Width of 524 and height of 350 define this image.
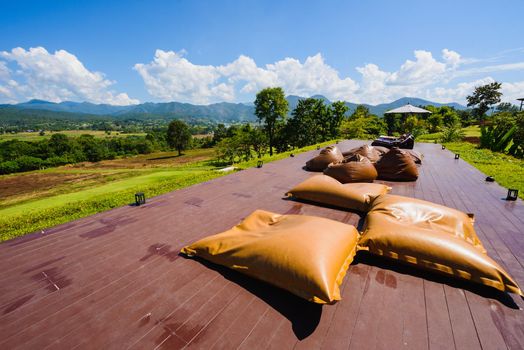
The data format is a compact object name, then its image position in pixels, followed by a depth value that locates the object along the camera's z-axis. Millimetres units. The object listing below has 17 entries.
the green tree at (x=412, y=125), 26806
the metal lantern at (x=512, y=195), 4156
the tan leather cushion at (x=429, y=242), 1954
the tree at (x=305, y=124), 32594
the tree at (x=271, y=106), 29328
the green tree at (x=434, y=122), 32625
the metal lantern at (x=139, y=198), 4211
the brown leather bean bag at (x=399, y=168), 5543
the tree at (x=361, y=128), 25539
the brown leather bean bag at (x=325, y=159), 6709
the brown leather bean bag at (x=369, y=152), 7073
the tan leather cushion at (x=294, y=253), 1774
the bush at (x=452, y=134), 18219
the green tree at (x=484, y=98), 49000
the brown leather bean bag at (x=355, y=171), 5035
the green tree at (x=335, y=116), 31625
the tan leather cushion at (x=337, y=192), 3705
